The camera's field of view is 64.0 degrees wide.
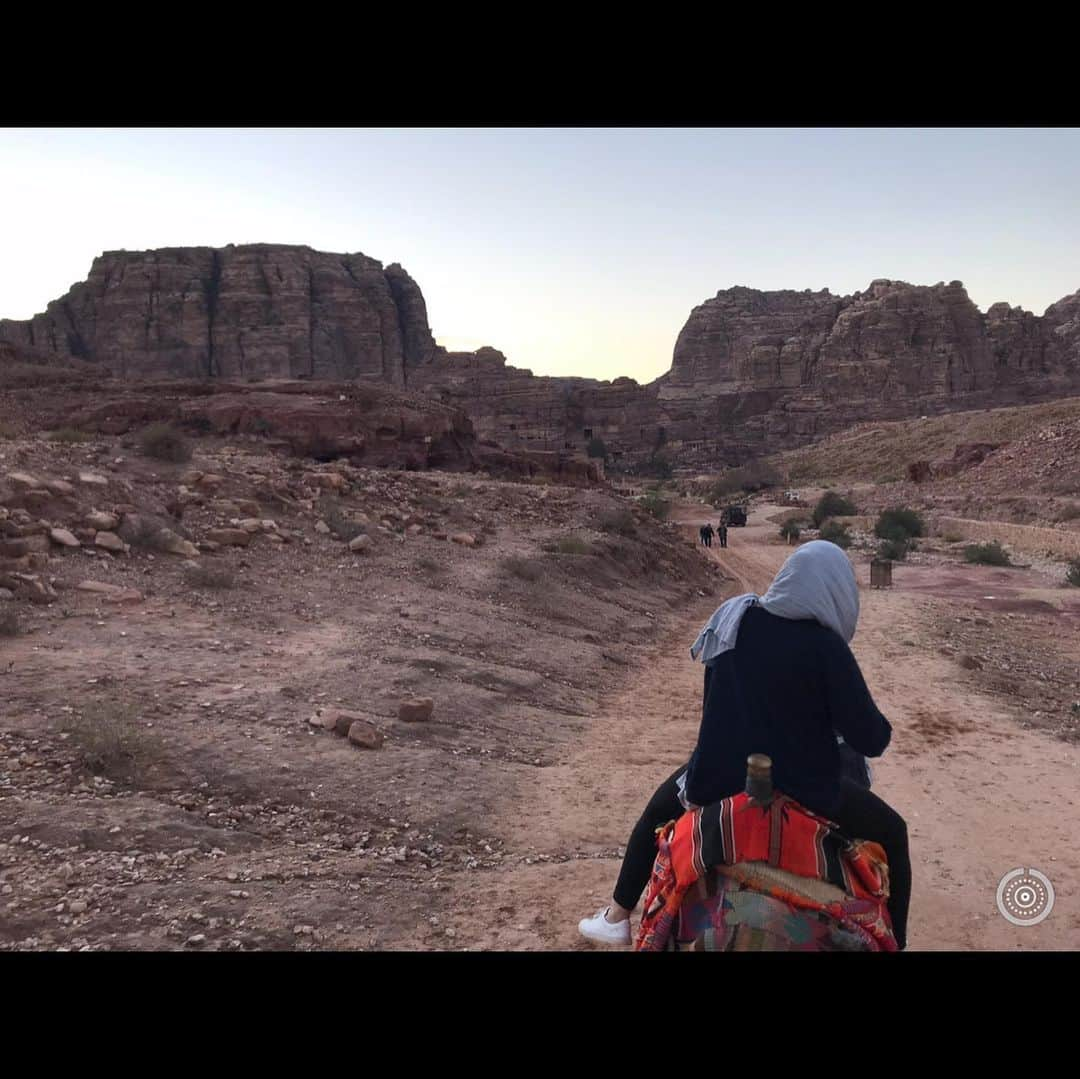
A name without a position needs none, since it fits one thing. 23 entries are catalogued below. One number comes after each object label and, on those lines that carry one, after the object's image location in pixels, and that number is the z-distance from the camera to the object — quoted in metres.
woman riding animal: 2.64
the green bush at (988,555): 22.16
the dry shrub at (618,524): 17.09
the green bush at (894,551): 23.94
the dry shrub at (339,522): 12.08
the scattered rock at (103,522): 9.16
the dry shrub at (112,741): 4.79
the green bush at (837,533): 28.11
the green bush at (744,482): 54.22
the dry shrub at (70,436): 15.22
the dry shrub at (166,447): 14.09
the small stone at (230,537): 10.33
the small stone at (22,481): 9.31
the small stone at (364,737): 5.76
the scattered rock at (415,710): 6.49
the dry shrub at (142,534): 9.32
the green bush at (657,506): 28.97
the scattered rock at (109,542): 8.89
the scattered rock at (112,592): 7.79
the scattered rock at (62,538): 8.59
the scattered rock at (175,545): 9.45
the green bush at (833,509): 37.69
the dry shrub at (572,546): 14.12
